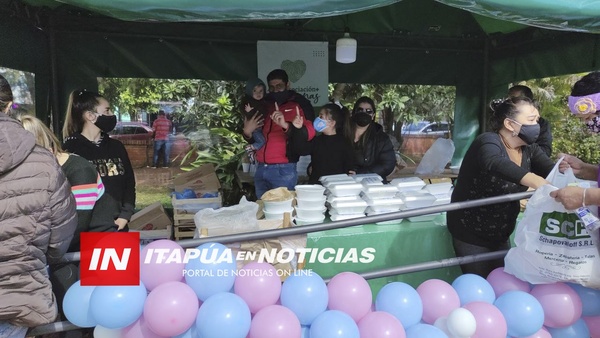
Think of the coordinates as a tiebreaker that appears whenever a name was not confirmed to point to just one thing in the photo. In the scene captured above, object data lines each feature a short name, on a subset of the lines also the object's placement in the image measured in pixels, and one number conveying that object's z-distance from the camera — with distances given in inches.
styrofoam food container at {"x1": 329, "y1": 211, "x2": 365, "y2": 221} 114.4
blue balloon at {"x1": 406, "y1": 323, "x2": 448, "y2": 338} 73.3
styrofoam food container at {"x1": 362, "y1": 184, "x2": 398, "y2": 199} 116.6
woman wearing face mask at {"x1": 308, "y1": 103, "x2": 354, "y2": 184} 140.0
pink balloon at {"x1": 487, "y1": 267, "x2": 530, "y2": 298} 85.5
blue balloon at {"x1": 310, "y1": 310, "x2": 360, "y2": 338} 67.8
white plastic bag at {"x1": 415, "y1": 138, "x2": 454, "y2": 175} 206.5
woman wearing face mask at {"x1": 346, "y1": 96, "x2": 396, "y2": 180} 146.0
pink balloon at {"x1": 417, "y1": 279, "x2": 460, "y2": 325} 80.6
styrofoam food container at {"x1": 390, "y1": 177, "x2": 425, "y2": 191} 124.8
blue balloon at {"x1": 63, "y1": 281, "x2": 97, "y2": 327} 69.4
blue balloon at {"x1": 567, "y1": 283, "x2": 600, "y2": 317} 82.4
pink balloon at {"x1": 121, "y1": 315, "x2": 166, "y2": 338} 69.9
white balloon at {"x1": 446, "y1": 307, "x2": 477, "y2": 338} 73.1
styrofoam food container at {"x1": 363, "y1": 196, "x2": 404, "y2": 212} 115.0
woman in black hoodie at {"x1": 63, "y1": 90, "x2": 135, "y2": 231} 102.2
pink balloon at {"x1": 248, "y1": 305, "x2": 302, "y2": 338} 66.1
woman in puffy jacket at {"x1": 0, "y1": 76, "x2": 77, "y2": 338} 58.3
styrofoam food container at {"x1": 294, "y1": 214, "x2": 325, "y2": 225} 113.7
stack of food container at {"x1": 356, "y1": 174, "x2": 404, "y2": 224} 115.2
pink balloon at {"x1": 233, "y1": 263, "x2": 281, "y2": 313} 72.5
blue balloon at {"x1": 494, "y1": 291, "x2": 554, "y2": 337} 78.3
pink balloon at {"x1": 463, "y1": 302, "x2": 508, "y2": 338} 76.0
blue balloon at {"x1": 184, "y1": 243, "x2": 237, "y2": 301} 72.5
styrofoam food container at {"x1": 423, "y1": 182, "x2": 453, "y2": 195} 127.3
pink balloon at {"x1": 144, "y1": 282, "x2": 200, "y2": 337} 65.2
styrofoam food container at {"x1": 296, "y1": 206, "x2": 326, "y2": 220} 114.0
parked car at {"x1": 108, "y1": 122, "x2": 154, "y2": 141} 354.3
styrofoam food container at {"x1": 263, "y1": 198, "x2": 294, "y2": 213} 112.3
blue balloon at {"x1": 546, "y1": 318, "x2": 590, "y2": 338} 83.0
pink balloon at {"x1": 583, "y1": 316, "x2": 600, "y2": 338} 84.1
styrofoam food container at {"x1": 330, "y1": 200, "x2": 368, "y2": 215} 114.3
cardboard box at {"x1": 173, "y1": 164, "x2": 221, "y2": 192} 178.7
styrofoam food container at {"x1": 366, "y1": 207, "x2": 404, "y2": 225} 115.8
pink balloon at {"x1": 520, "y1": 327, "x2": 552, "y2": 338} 81.6
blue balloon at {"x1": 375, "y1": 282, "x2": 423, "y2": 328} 78.0
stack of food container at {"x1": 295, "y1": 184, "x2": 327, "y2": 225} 113.8
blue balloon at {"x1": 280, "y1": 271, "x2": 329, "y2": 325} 72.3
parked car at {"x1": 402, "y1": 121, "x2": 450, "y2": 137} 357.4
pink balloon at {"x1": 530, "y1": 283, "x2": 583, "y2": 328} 80.4
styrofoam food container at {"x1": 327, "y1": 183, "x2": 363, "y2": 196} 116.1
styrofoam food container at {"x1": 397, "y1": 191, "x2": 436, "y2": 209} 116.4
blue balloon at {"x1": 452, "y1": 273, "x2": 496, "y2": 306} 82.9
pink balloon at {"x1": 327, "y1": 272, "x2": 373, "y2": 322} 75.9
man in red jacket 137.3
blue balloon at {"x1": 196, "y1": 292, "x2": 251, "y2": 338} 64.7
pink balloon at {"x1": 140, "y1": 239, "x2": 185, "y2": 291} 72.4
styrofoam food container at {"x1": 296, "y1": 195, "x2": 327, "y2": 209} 113.9
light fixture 178.9
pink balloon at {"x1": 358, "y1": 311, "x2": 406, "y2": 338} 70.9
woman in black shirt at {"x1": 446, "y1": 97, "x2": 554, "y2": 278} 86.0
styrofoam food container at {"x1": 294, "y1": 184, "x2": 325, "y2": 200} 113.7
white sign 190.1
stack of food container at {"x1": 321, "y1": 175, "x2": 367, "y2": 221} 114.4
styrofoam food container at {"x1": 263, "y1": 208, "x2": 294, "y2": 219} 112.5
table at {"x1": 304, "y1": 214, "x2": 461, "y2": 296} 108.7
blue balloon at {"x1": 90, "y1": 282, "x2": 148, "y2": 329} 65.4
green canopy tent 160.6
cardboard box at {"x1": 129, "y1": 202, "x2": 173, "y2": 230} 174.4
